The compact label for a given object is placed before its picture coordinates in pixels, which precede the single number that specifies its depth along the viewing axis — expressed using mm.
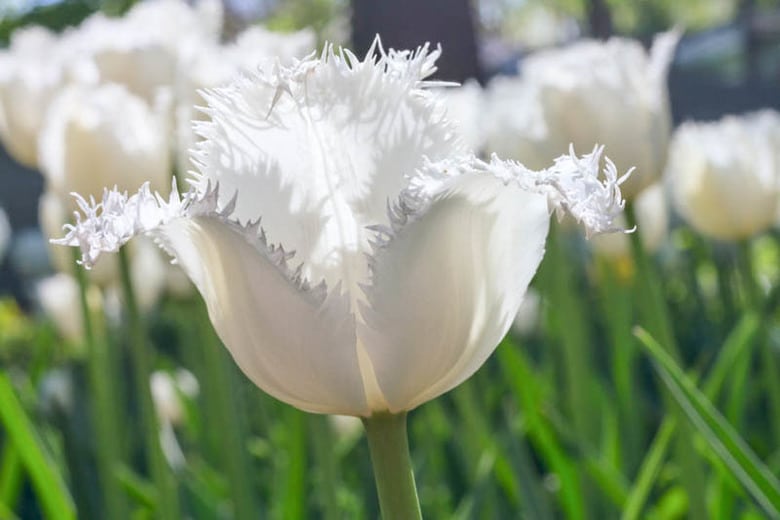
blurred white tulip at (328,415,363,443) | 1481
